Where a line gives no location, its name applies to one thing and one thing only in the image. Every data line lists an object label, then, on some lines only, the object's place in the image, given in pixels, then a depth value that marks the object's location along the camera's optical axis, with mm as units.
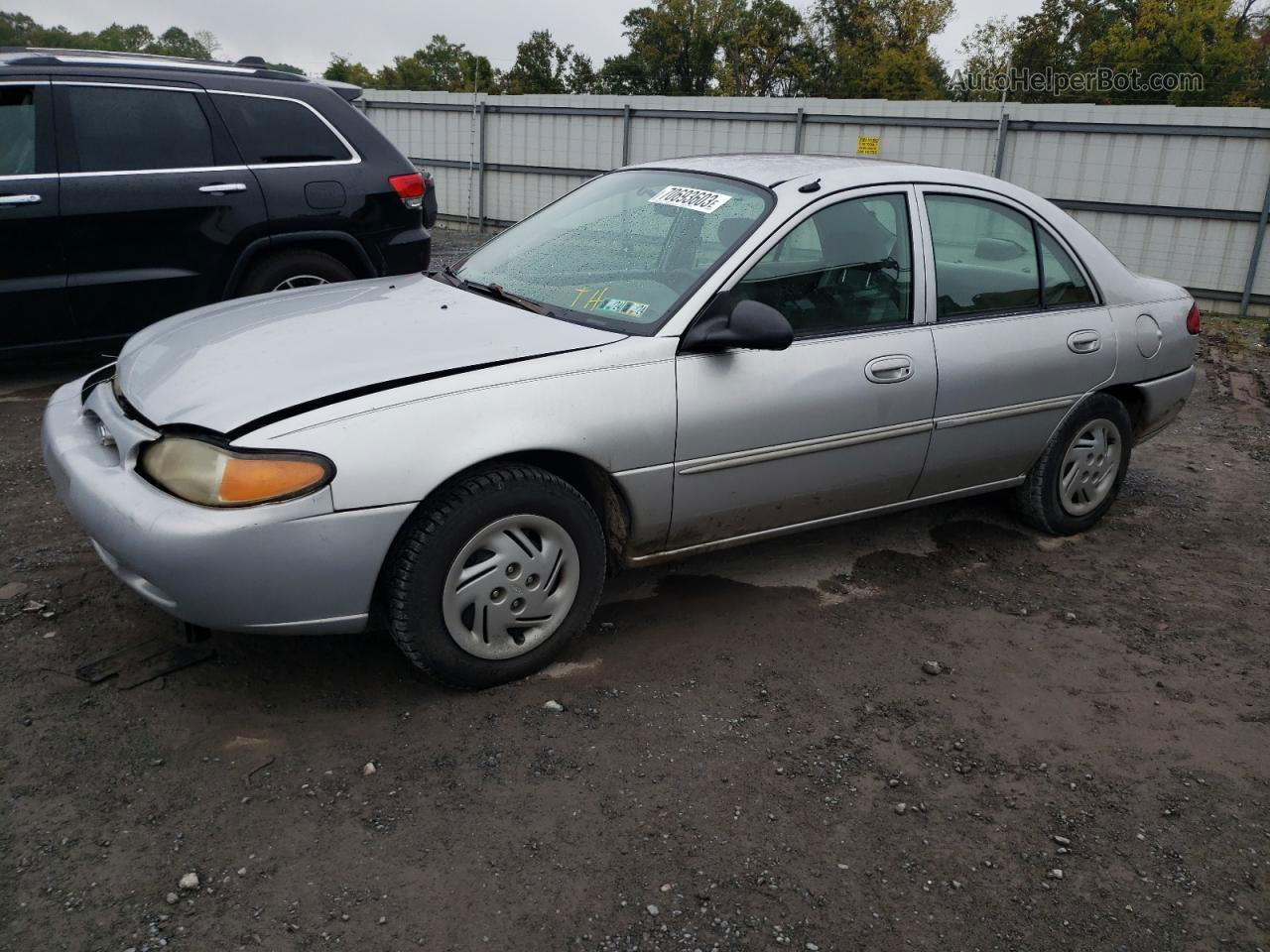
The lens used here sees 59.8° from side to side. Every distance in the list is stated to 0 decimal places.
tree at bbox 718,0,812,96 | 61844
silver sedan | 3039
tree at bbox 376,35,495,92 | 73125
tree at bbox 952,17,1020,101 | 50969
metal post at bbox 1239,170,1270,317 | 12047
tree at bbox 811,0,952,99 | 54812
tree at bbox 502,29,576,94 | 69369
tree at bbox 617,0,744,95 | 66438
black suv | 5746
